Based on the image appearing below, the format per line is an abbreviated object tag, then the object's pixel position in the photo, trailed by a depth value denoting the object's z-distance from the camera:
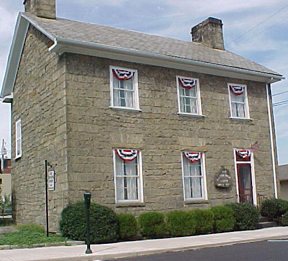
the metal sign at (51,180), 15.41
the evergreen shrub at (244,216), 16.92
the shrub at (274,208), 18.08
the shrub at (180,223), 15.54
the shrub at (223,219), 16.47
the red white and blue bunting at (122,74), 16.17
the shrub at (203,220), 15.98
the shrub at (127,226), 14.46
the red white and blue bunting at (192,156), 17.30
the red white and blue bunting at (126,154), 15.76
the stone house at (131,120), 15.24
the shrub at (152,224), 15.06
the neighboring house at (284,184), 30.96
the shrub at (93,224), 13.59
